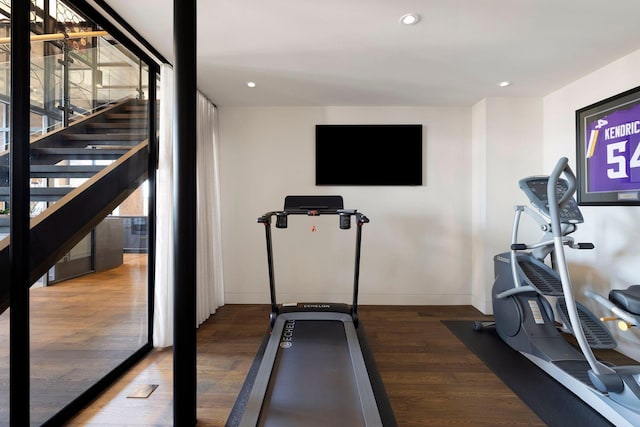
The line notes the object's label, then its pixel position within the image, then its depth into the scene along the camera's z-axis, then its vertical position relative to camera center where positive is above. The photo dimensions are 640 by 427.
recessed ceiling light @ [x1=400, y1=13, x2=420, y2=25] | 1.98 +1.40
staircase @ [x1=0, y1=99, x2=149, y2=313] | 1.59 +0.28
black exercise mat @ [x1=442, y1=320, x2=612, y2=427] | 1.81 -1.29
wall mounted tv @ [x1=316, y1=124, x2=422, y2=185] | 3.72 +0.79
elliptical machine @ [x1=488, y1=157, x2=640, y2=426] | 1.78 -0.89
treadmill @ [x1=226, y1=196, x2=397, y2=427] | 1.58 -1.09
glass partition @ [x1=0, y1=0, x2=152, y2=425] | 1.62 +0.11
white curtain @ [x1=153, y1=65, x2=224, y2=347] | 2.57 -0.05
